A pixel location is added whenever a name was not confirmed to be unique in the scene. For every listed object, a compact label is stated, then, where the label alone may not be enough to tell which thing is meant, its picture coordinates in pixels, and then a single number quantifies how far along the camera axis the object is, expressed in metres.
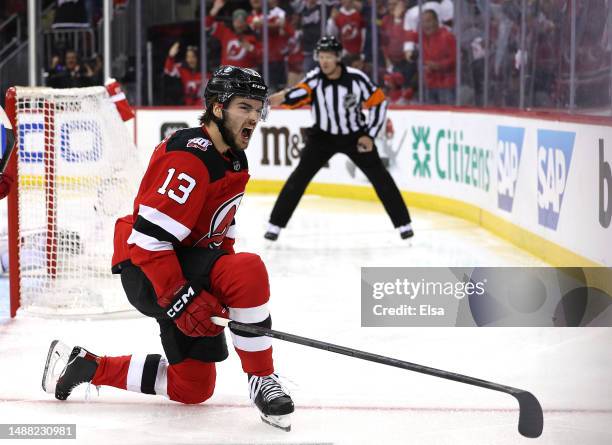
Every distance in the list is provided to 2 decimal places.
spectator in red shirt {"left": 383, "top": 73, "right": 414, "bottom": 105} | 16.50
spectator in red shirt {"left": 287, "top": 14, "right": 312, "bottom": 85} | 17.98
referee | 12.15
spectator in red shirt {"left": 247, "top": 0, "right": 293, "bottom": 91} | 18.14
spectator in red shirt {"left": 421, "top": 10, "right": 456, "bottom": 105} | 15.27
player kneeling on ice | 5.16
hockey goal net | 8.31
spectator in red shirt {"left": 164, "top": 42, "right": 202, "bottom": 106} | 19.03
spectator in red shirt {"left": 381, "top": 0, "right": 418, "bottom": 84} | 16.37
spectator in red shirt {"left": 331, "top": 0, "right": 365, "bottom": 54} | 17.09
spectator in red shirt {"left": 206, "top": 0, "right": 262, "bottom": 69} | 18.43
